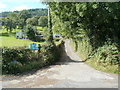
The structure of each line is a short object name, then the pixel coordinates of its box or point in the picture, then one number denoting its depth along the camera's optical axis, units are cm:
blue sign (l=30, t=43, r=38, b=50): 978
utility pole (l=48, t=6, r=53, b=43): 1143
